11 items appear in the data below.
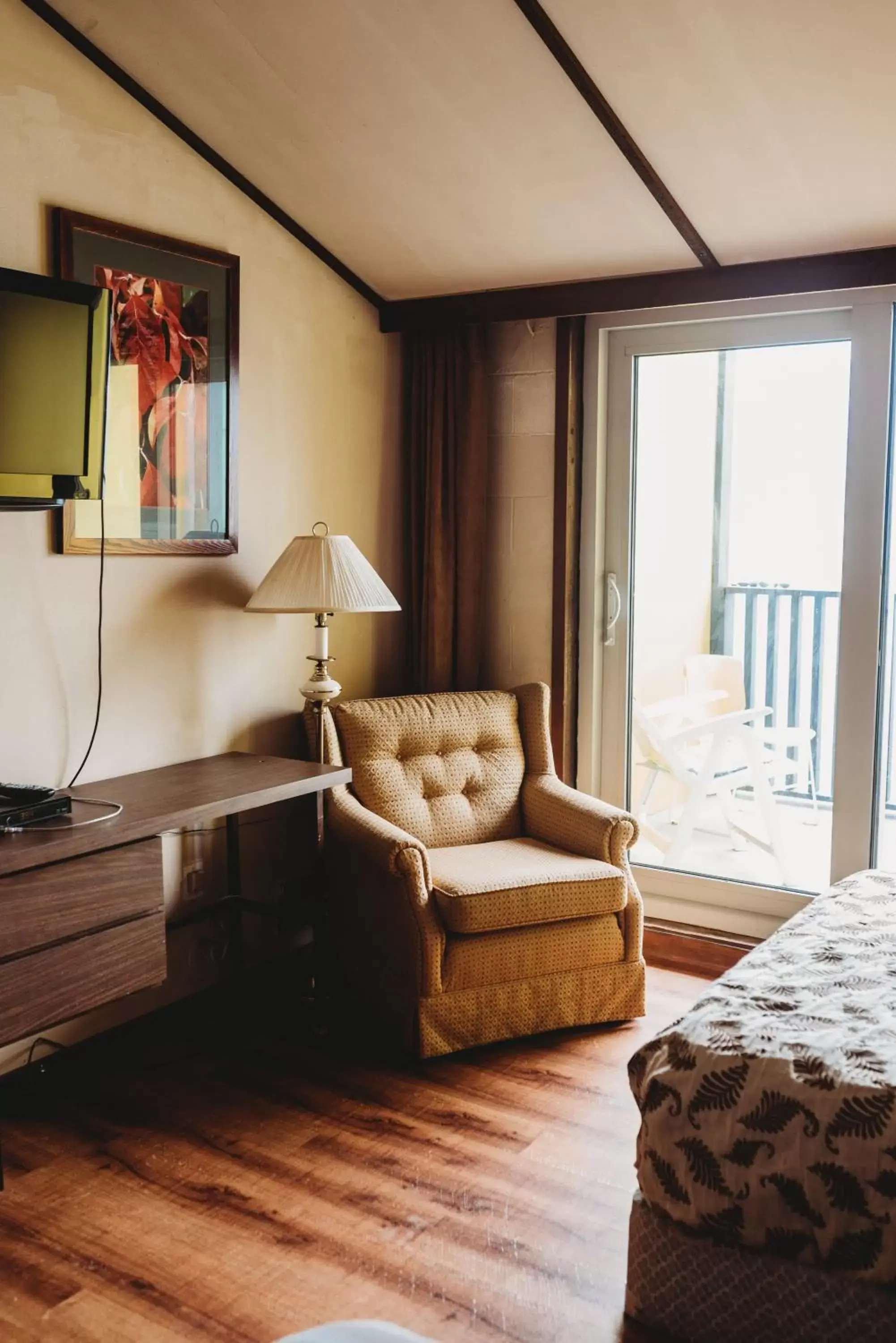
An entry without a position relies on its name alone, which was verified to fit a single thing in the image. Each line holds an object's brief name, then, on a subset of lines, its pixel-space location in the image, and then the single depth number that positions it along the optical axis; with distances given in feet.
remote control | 8.50
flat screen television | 8.35
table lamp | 10.52
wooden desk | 7.61
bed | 5.91
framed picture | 9.71
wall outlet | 11.00
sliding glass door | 11.41
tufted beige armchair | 9.91
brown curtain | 12.94
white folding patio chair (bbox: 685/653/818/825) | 11.96
